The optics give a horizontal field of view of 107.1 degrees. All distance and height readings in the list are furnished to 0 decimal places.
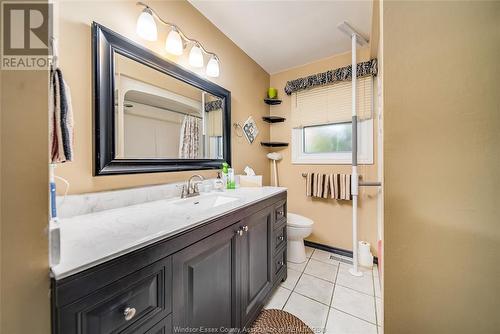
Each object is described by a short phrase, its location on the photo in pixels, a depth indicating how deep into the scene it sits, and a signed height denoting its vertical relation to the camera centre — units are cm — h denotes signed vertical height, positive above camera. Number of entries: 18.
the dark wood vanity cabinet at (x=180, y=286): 48 -43
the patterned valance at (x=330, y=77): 185 +98
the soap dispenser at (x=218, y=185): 164 -17
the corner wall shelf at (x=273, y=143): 241 +29
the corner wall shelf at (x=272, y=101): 245 +87
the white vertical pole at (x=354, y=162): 170 +3
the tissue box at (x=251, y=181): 181 -15
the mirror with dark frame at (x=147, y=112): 98 +36
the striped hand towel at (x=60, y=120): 57 +15
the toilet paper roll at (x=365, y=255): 185 -91
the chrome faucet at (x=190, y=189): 136 -17
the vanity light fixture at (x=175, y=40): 110 +87
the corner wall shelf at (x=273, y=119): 244 +63
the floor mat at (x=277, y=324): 117 -105
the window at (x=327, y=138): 214 +34
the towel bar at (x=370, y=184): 126 -13
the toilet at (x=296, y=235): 186 -71
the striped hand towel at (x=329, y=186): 200 -23
